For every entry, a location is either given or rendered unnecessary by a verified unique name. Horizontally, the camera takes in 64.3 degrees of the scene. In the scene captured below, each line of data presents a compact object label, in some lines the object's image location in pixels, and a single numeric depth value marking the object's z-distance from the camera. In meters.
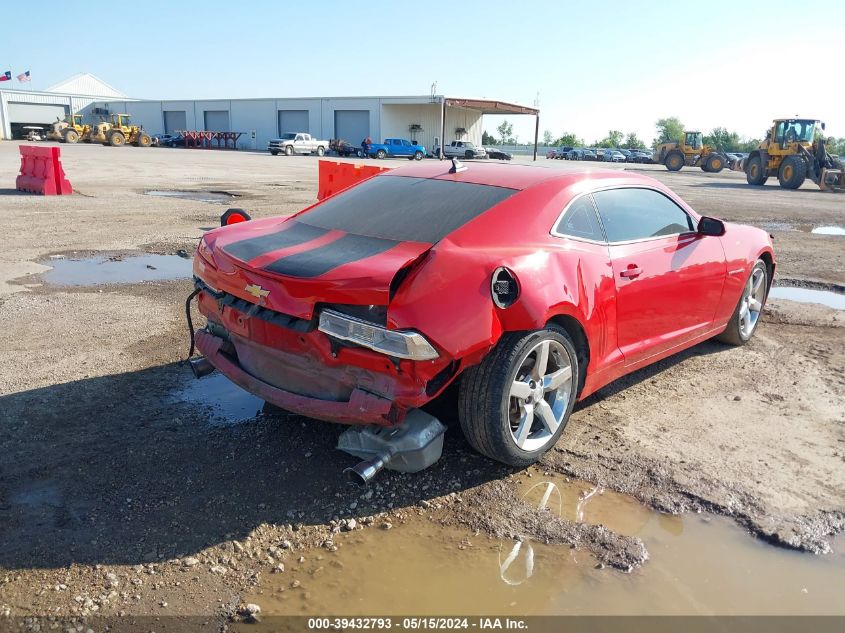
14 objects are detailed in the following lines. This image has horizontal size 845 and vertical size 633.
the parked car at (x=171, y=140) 57.19
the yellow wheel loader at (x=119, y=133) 49.88
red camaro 3.05
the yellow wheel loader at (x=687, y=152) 43.01
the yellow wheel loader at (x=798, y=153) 27.69
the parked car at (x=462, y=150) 51.03
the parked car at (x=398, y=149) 50.03
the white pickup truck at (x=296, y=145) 49.47
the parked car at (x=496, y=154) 55.35
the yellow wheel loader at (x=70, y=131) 52.41
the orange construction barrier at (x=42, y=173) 15.70
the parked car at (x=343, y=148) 51.44
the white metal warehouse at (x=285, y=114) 59.66
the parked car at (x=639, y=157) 66.06
